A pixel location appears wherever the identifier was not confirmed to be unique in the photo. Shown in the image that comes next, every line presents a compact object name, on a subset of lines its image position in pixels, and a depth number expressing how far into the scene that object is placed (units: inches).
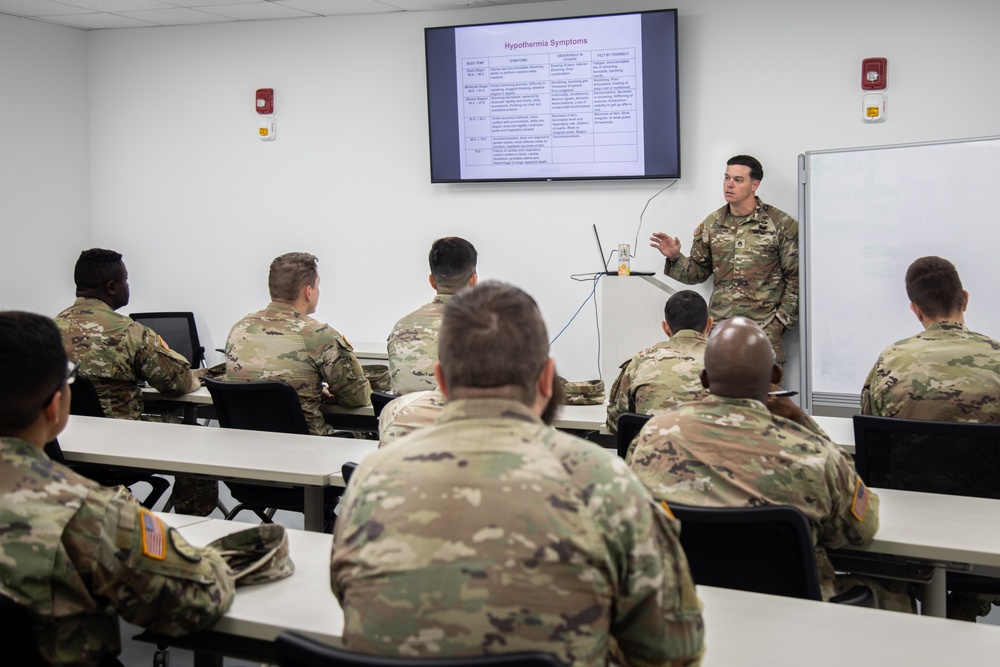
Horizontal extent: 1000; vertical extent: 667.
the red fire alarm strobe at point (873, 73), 220.7
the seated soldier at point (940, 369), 120.7
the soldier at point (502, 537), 49.2
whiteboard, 188.7
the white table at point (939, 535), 84.7
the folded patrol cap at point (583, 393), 167.9
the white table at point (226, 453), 115.9
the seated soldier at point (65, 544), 61.7
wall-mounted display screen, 241.0
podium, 215.2
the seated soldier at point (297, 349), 156.1
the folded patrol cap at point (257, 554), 77.5
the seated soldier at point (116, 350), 159.3
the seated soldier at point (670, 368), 133.8
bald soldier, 82.5
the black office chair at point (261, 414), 144.7
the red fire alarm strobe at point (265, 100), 288.5
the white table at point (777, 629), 64.1
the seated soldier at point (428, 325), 155.5
